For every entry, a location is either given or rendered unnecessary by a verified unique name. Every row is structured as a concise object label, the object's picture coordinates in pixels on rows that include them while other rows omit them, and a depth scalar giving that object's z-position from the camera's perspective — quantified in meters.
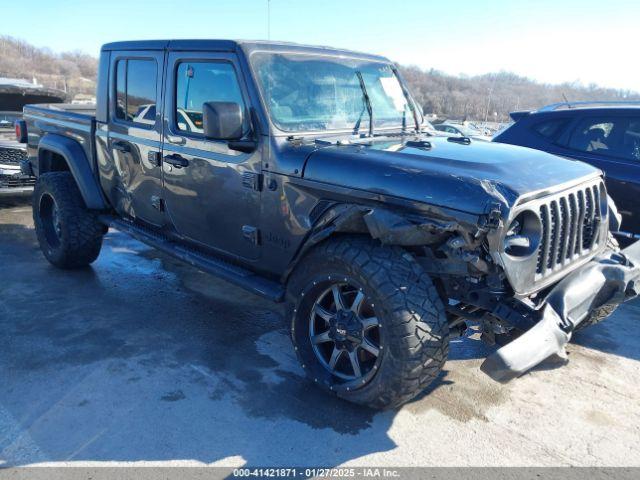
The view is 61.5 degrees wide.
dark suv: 5.09
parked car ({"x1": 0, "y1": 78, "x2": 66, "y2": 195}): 7.30
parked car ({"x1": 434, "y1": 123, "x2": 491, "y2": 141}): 16.58
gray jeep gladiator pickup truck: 2.71
